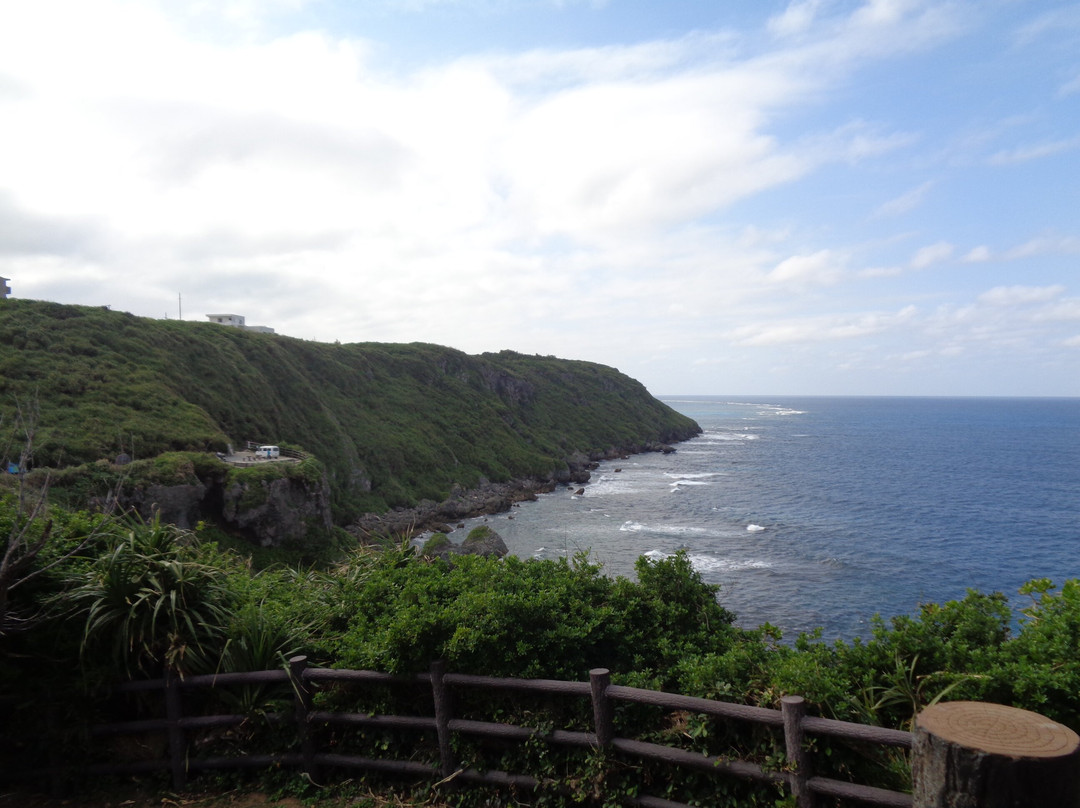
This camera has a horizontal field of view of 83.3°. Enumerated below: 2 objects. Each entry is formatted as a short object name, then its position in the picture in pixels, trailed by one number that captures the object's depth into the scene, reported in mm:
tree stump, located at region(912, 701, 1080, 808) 2613
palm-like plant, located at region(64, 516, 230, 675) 5664
